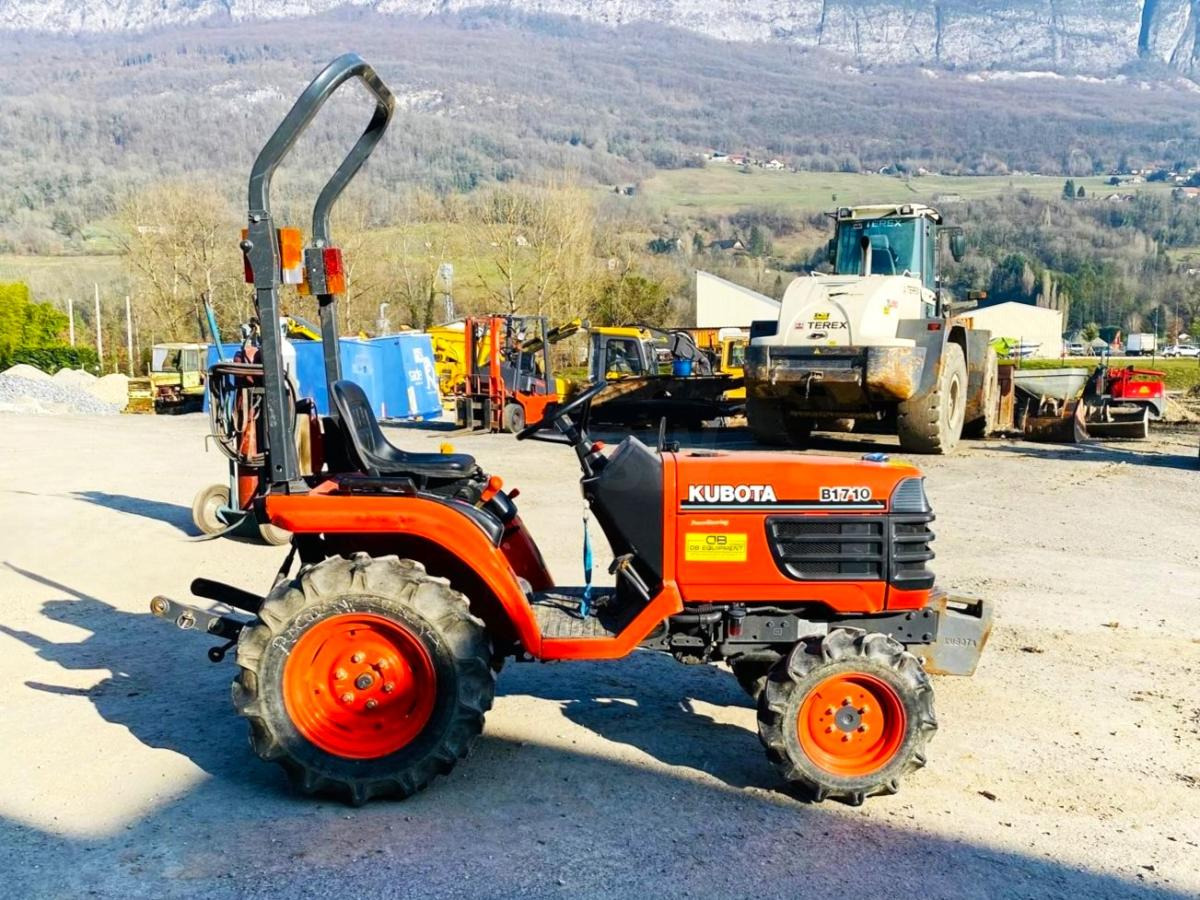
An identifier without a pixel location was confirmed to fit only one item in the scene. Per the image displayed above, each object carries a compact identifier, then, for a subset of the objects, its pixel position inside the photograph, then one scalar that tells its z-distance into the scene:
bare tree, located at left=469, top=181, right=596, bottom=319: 43.81
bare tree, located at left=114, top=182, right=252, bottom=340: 40.34
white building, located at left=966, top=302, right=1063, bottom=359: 76.75
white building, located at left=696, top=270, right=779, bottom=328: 62.03
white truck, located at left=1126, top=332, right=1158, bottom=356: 75.64
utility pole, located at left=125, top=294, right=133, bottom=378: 40.84
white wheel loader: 14.12
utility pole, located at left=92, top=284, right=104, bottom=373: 39.38
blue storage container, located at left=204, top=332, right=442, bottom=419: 25.08
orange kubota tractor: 4.53
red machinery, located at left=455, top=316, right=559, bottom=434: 20.97
